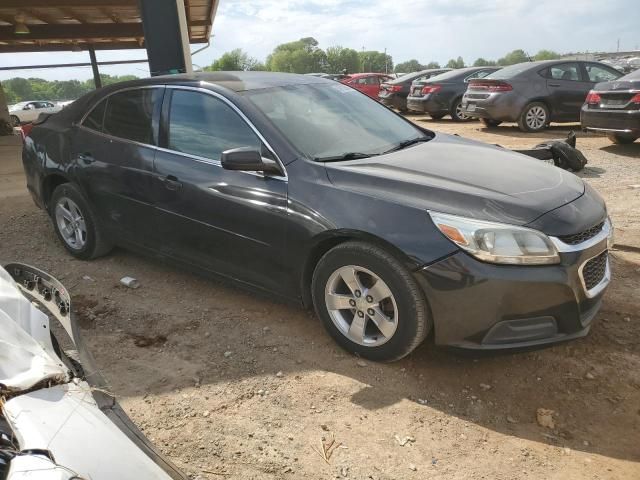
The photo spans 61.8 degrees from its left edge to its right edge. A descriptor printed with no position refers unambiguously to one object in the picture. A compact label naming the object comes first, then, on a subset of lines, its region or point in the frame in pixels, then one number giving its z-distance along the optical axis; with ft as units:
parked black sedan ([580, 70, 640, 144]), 26.58
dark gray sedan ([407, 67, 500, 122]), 48.19
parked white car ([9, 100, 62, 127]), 96.89
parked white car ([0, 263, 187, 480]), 4.15
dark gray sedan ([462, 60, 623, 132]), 36.70
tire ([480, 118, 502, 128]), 41.53
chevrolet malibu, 8.79
